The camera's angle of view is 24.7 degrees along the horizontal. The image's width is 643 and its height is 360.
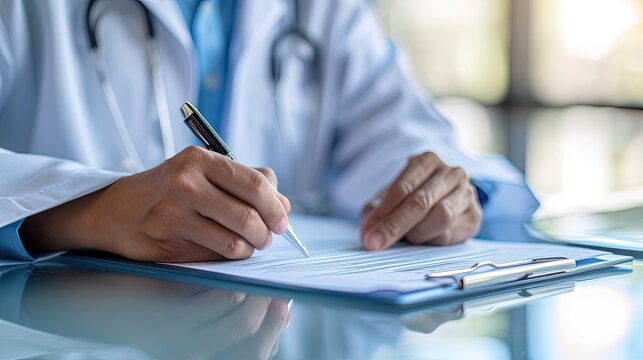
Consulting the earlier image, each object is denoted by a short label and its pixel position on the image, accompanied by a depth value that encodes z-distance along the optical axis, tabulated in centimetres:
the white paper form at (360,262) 94
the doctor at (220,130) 103
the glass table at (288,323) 81
